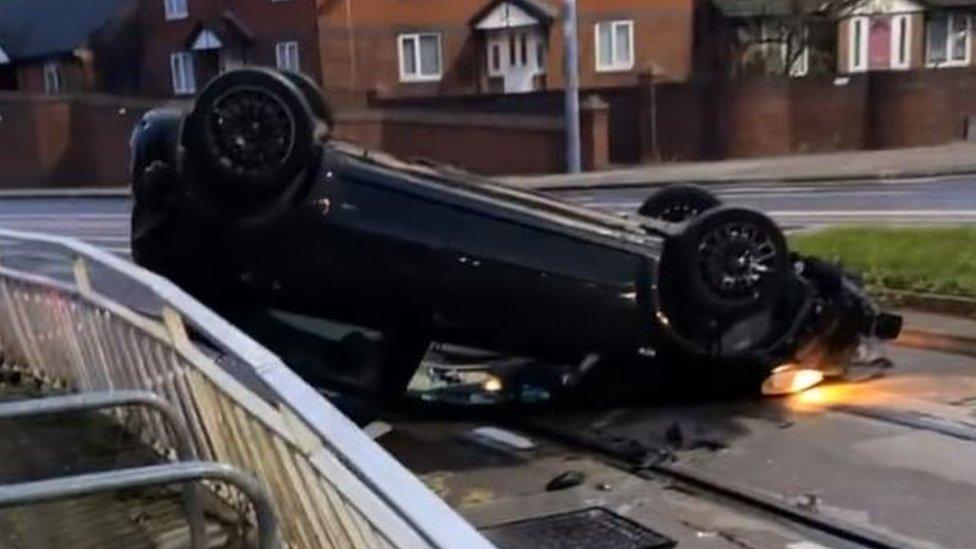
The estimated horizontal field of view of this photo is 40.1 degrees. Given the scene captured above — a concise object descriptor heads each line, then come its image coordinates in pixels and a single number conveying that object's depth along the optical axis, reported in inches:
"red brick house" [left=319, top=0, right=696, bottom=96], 1760.6
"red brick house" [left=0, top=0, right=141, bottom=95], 2071.9
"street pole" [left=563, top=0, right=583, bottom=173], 1338.6
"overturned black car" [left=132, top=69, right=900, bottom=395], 296.2
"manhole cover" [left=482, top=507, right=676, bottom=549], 242.4
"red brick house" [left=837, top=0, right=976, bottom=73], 1948.8
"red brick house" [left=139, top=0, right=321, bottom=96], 1752.0
